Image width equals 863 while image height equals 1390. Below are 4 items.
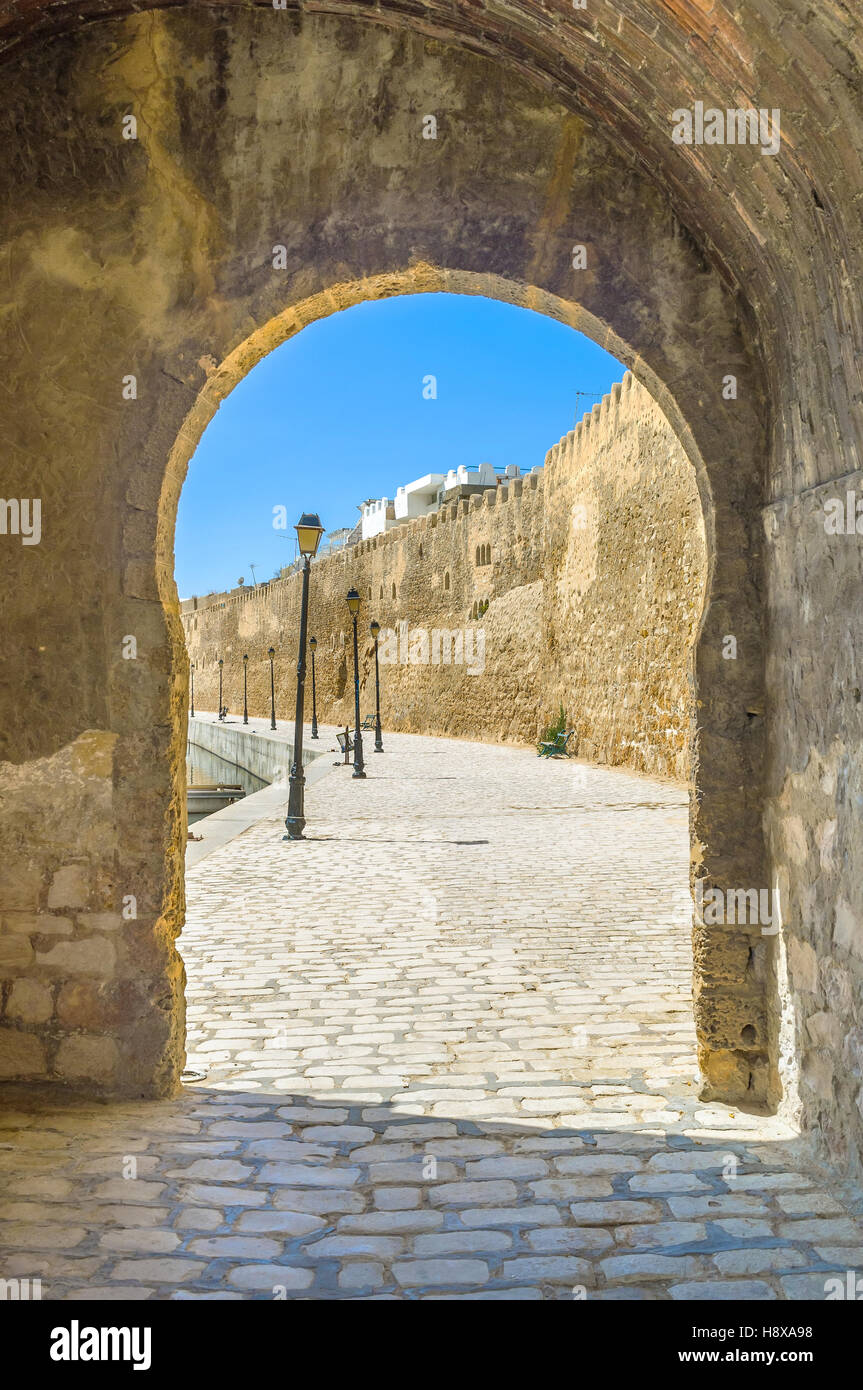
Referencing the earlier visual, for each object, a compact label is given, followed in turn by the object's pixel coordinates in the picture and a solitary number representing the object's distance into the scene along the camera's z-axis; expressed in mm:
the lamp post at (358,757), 18094
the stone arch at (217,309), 3688
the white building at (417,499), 55312
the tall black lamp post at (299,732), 10836
